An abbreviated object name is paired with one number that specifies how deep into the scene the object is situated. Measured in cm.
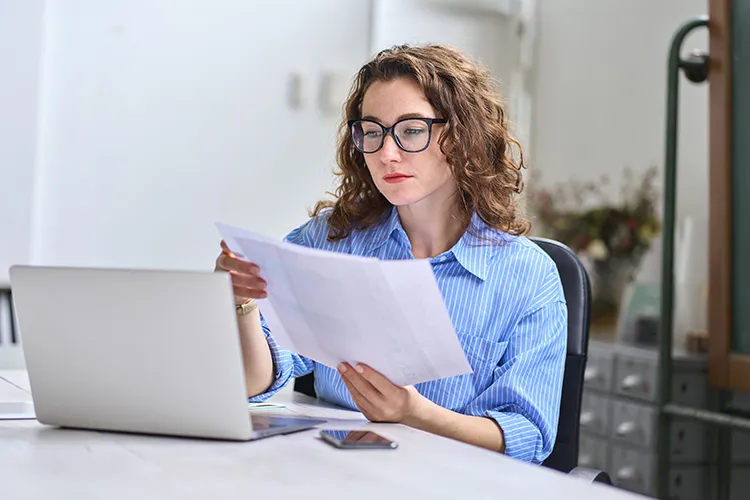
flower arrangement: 328
